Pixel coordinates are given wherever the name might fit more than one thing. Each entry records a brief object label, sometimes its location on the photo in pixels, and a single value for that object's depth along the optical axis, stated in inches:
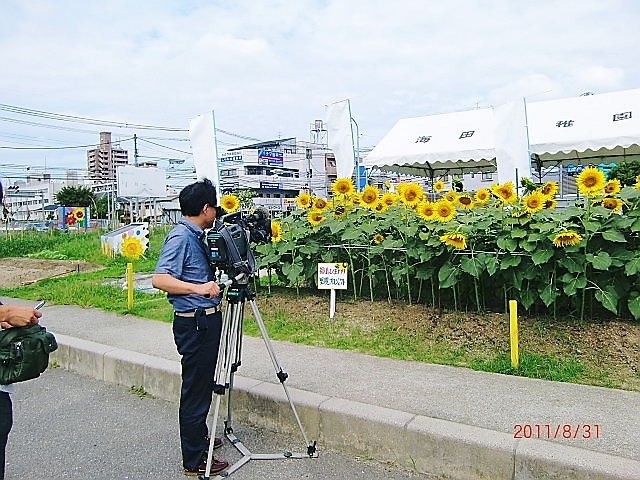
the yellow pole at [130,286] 334.3
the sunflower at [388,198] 273.9
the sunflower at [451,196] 250.1
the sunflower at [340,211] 291.0
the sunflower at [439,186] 300.4
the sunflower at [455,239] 219.9
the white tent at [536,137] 487.5
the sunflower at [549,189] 227.5
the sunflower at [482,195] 252.5
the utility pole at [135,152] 1934.1
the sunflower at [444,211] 231.3
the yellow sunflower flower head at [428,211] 233.6
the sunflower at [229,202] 280.2
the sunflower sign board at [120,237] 655.8
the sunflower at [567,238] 199.5
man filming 140.0
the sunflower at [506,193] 229.9
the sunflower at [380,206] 273.3
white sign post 261.4
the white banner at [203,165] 498.9
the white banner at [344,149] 521.3
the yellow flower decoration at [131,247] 372.5
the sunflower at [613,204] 210.8
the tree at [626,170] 553.6
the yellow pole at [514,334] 191.2
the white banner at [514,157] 441.3
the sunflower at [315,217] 287.3
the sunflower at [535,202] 218.8
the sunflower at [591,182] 205.3
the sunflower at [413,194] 253.9
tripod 143.0
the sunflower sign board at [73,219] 1246.4
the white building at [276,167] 2743.6
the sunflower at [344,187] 283.7
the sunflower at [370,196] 271.7
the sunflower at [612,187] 214.7
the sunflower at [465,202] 248.2
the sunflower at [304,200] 298.7
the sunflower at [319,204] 290.0
